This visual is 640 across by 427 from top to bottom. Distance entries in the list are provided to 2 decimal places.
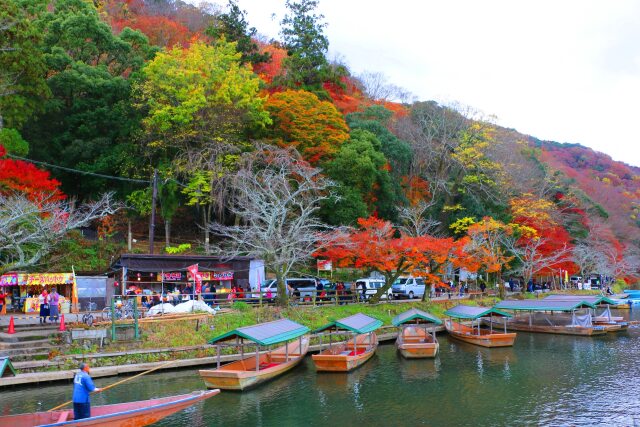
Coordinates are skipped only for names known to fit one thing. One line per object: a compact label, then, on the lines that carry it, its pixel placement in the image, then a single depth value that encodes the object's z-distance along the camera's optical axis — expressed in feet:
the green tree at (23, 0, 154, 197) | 123.34
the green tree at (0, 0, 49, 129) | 97.91
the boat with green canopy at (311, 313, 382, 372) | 72.79
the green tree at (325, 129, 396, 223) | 130.62
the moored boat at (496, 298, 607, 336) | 109.09
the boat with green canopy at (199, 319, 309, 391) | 61.82
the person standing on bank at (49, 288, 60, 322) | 76.84
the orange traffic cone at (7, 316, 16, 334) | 72.33
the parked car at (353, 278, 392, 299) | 120.16
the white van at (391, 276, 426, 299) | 133.94
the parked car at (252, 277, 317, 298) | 107.80
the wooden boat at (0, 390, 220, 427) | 41.63
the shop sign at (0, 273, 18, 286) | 88.12
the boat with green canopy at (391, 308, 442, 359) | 82.48
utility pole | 99.22
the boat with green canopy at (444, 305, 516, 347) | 93.91
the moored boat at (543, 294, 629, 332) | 112.37
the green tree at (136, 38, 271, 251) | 116.98
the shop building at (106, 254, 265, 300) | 98.78
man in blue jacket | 42.45
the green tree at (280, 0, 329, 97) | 161.48
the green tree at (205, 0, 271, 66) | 160.04
